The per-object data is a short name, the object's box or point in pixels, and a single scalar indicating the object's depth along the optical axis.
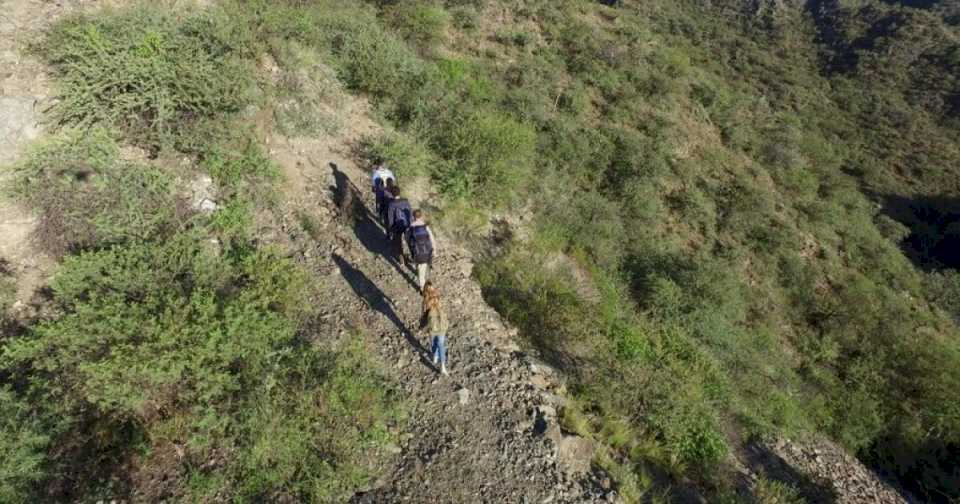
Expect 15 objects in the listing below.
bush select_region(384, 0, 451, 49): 16.52
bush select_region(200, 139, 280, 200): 8.09
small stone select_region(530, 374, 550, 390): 6.99
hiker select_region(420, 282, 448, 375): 6.06
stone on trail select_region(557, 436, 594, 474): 6.05
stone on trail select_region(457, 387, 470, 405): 6.32
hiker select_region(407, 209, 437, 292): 7.16
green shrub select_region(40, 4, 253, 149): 7.75
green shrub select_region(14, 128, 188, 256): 6.50
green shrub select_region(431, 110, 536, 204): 11.06
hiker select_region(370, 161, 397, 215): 8.61
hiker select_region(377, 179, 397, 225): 8.41
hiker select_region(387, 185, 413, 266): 7.84
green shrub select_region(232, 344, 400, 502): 4.69
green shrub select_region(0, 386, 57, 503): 3.98
